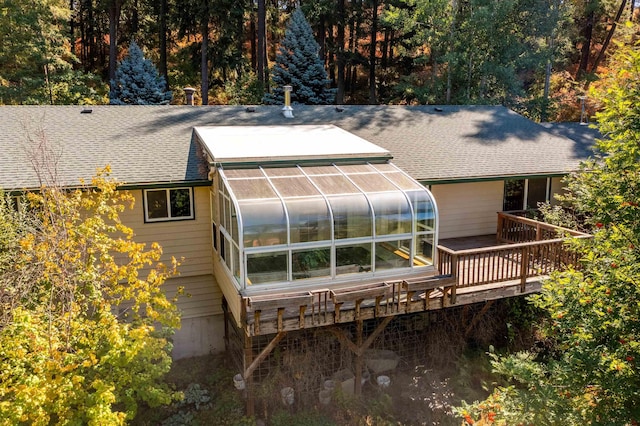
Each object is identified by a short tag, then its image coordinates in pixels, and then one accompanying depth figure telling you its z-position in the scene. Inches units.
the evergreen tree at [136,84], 939.3
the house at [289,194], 328.5
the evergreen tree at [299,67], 968.9
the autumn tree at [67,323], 233.0
